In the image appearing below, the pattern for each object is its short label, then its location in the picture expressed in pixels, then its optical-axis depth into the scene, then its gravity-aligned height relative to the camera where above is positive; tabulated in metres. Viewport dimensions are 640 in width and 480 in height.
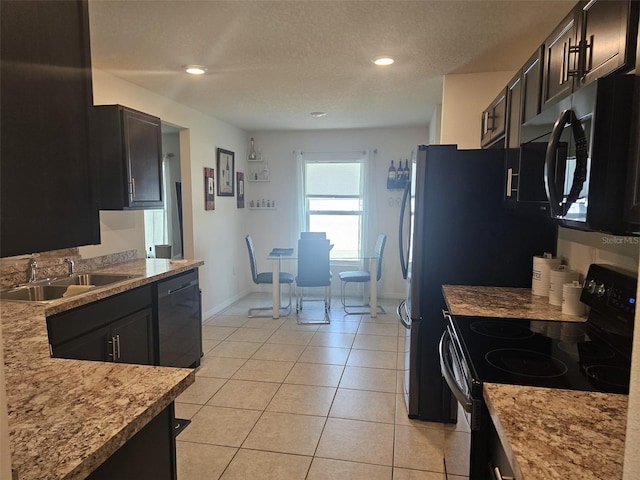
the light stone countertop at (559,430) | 0.81 -0.51
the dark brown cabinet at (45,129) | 0.61 +0.12
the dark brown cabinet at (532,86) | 1.80 +0.56
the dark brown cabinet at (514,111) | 2.12 +0.51
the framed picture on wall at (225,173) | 5.18 +0.41
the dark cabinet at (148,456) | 0.98 -0.66
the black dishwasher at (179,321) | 2.94 -0.91
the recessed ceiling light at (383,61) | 2.87 +1.02
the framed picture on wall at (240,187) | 5.88 +0.24
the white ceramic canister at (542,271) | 2.16 -0.35
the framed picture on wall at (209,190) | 4.79 +0.16
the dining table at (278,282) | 4.88 -0.92
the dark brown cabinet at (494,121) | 2.48 +0.55
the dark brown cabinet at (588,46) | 1.09 +0.50
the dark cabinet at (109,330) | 2.02 -0.71
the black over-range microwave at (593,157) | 1.03 +0.13
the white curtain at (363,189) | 5.89 +0.22
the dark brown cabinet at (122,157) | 2.88 +0.33
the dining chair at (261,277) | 4.95 -0.90
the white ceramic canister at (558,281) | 1.97 -0.36
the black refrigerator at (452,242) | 2.45 -0.22
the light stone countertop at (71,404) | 0.82 -0.50
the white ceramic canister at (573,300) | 1.82 -0.42
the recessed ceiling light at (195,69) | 3.05 +1.01
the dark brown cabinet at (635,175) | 0.92 +0.07
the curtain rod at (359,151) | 5.87 +0.77
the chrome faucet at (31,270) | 2.50 -0.41
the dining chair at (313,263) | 4.77 -0.68
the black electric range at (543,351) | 1.22 -0.50
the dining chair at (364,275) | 5.14 -0.88
